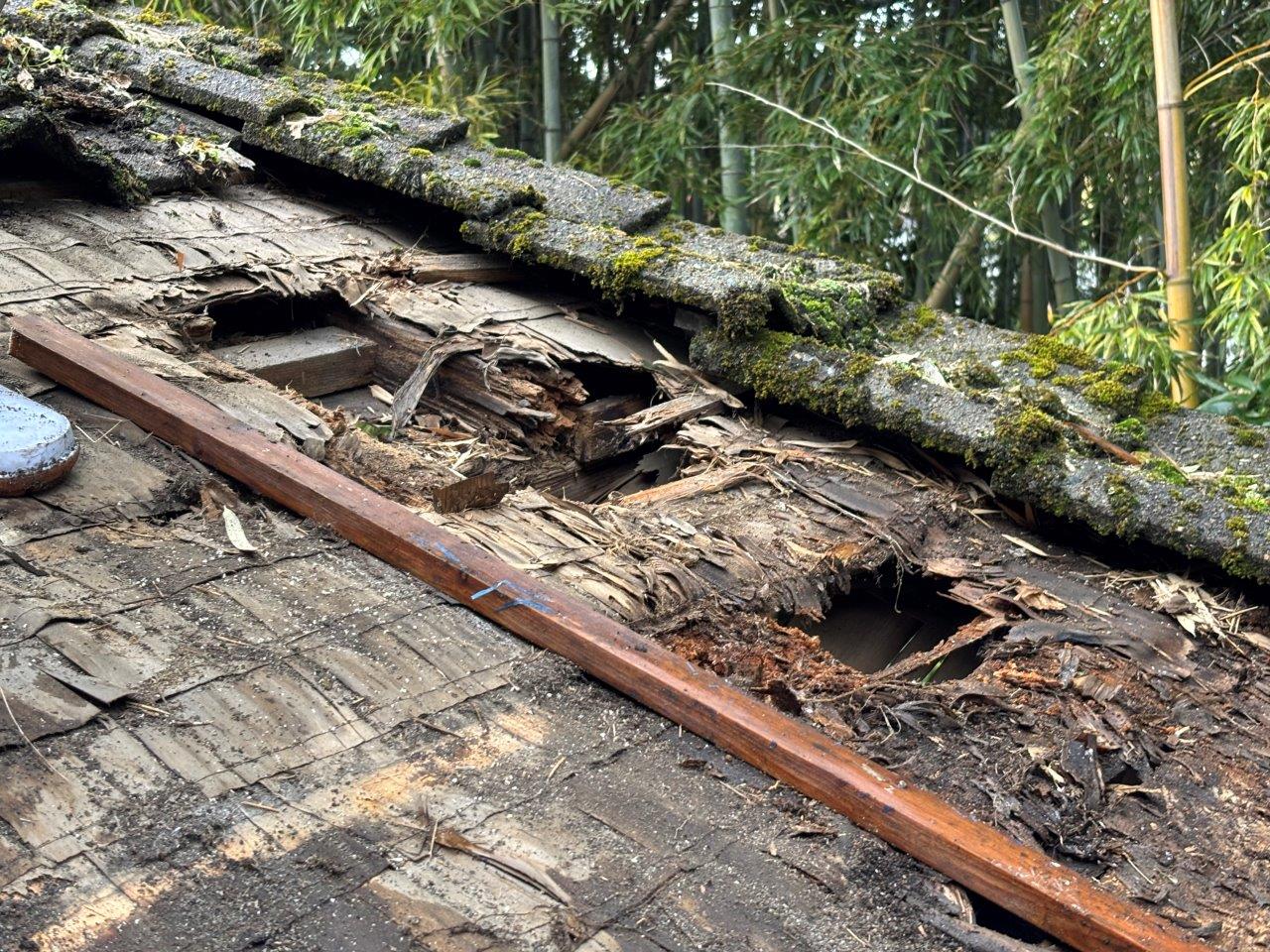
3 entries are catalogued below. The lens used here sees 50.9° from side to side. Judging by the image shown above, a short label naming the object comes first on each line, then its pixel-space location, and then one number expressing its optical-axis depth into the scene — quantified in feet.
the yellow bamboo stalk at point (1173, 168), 16.16
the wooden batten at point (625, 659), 7.01
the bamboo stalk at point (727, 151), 26.48
